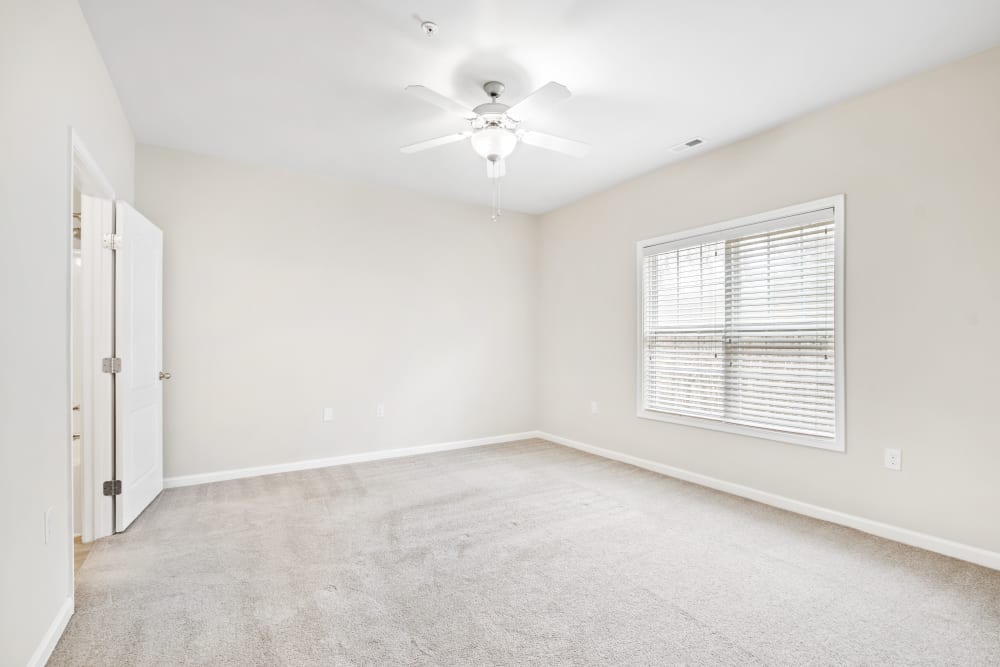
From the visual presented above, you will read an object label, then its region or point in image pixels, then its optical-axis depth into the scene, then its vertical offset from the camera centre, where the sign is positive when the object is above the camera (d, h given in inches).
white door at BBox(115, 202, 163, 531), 115.0 -8.1
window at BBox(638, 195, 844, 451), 122.9 +1.8
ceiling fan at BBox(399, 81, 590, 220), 100.0 +46.1
